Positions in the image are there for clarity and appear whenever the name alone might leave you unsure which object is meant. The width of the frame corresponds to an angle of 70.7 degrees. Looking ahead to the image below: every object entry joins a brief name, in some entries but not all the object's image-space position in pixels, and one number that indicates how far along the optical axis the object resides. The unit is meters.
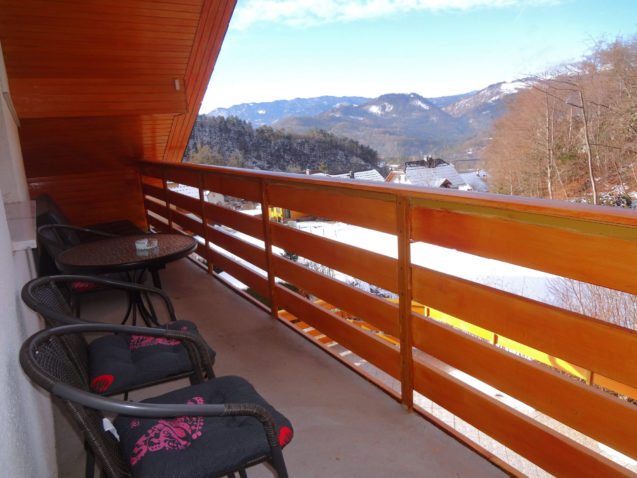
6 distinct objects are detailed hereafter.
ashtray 2.48
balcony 1.16
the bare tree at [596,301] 10.77
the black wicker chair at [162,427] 0.93
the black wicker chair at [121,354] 1.39
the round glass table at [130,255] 2.28
